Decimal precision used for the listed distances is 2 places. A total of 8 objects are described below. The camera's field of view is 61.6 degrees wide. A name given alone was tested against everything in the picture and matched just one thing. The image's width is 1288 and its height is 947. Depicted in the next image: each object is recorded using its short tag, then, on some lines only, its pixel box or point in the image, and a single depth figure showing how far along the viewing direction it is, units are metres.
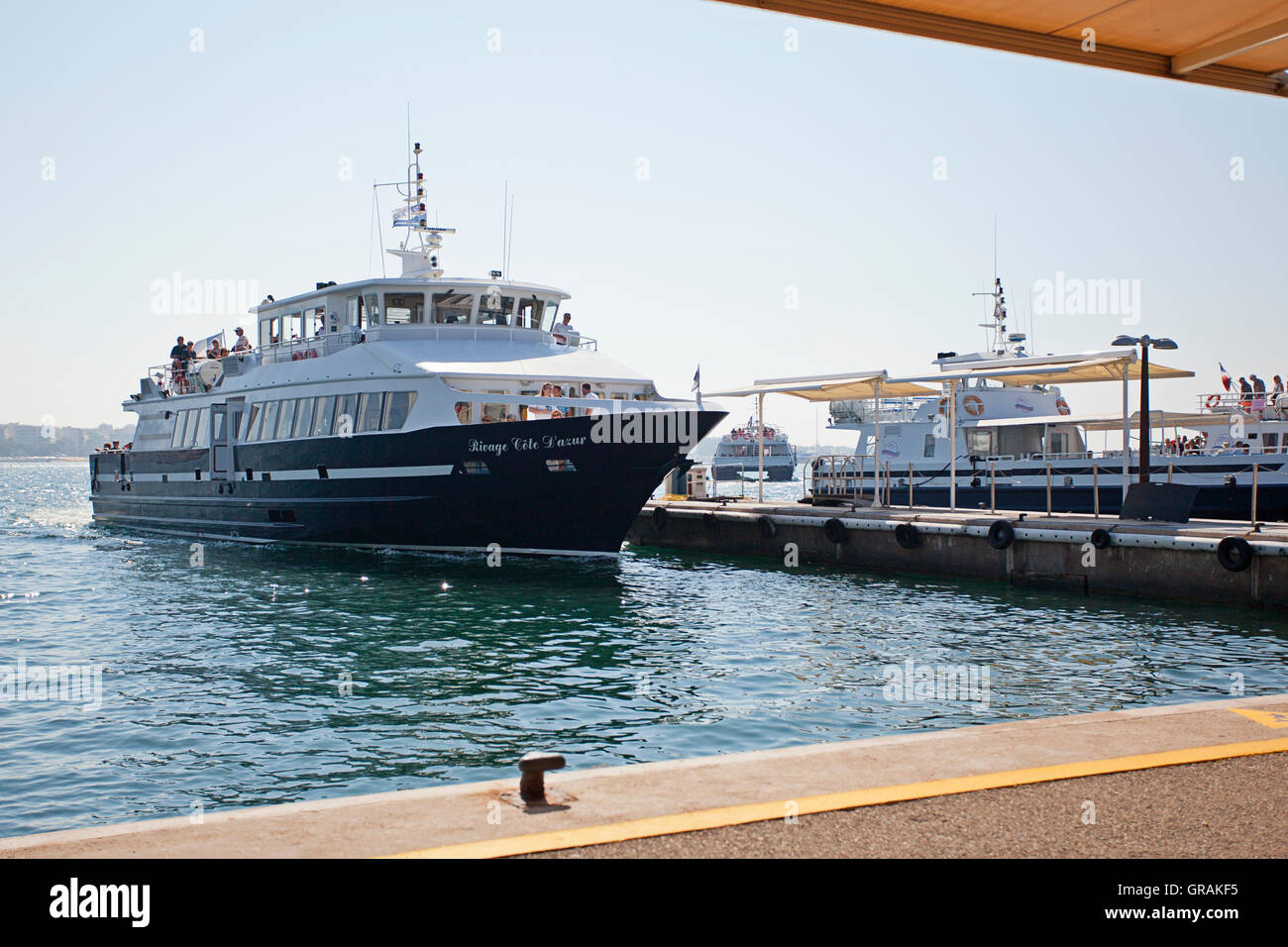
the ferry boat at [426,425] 24.47
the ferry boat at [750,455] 108.38
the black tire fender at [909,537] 24.97
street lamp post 21.72
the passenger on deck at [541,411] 26.25
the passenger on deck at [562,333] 30.19
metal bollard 5.63
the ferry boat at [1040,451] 32.59
